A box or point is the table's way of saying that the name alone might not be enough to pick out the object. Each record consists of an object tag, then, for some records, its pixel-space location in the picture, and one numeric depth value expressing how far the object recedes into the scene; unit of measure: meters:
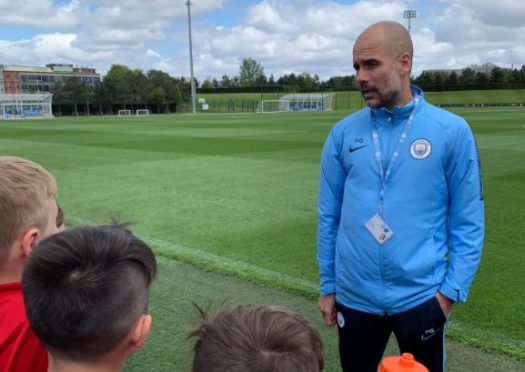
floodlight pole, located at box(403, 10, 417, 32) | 70.00
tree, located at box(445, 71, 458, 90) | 90.88
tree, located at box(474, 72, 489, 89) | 90.12
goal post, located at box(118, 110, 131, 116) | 79.19
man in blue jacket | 2.40
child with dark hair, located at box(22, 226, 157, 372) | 1.45
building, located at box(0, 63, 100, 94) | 129.89
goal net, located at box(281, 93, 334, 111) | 83.06
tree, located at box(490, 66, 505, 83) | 92.25
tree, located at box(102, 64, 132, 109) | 82.12
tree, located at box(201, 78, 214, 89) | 124.06
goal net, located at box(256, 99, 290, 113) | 82.41
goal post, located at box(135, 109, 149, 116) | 81.82
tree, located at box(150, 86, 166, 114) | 87.38
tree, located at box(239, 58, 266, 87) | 132.50
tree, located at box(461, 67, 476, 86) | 93.00
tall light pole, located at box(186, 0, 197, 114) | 73.06
